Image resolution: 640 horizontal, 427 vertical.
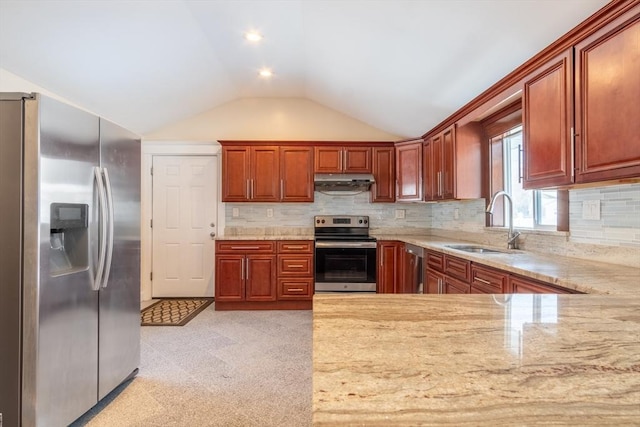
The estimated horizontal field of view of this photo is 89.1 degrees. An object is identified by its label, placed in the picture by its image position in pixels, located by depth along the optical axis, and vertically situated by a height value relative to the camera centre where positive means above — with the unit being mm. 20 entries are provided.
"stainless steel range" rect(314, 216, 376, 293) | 3850 -592
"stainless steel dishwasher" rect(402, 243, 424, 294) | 3332 -574
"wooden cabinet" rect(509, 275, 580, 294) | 1556 -358
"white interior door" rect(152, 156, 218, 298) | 4457 -127
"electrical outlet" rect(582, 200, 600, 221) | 1980 +51
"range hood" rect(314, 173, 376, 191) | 4133 +453
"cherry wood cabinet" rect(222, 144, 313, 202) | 4156 +550
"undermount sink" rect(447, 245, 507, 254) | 2634 -283
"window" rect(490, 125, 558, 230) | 2602 +235
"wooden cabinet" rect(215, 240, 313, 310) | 3838 -679
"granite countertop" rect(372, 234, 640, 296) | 1350 -277
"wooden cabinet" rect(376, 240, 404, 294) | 3834 -589
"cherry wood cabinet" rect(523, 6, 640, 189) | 1433 +545
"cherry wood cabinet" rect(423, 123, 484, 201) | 3209 +552
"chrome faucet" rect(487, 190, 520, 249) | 2643 -140
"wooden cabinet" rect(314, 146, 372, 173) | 4203 +741
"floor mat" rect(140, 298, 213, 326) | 3467 -1128
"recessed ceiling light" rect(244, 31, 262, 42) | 2957 +1666
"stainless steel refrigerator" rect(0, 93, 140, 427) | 1481 -227
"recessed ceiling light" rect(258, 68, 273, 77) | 3717 +1670
